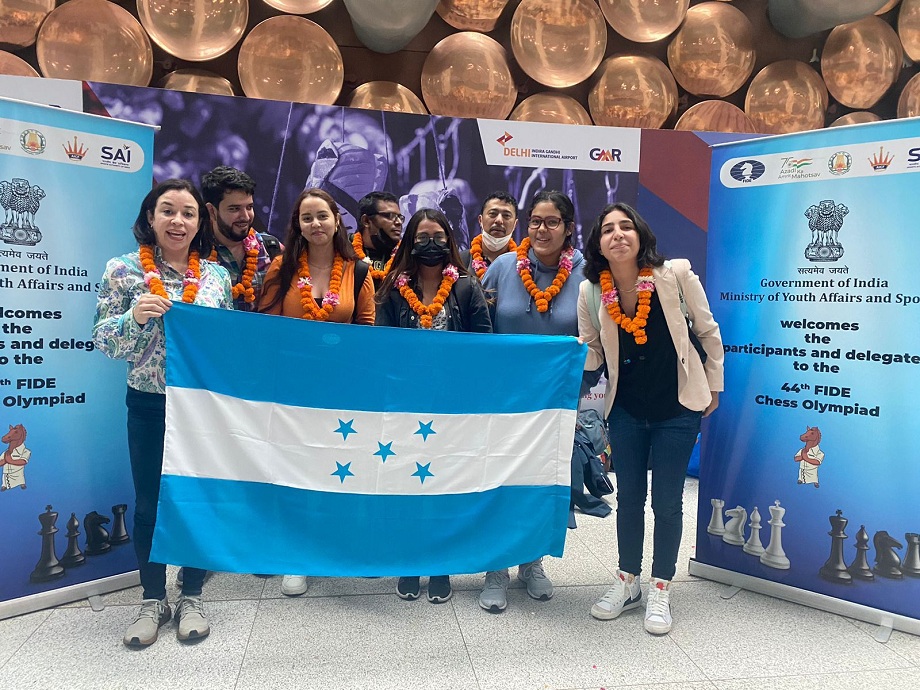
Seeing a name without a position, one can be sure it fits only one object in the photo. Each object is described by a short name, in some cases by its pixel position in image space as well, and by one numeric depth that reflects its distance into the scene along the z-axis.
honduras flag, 1.99
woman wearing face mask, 2.32
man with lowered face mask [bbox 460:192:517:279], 3.06
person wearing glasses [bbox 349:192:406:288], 2.85
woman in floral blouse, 1.97
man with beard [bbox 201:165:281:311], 2.35
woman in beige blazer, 2.18
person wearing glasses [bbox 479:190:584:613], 2.43
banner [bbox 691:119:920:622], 2.26
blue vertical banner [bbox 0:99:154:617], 2.22
